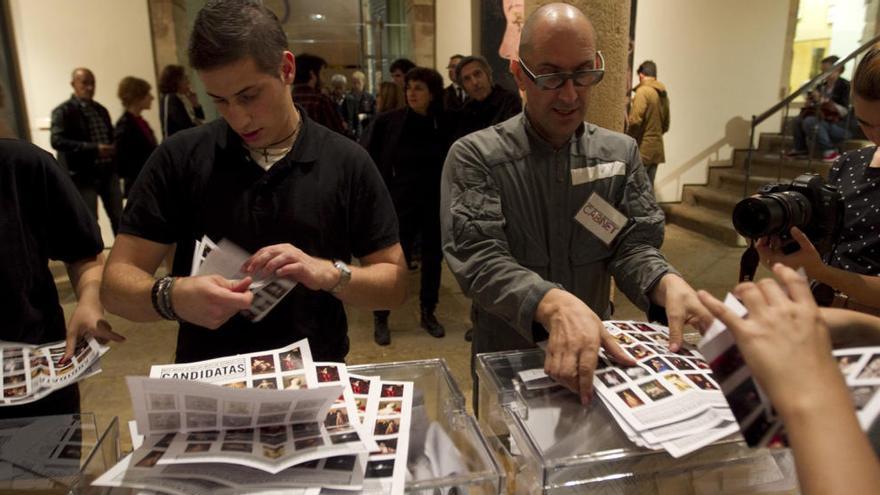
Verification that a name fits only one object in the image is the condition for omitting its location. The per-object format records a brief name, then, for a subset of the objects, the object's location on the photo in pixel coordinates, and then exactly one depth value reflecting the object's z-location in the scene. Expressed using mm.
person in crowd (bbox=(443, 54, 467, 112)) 5160
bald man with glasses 1414
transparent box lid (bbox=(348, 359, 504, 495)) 864
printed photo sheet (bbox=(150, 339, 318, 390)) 1013
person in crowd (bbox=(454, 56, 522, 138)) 4082
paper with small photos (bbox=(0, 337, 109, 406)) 1175
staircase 6484
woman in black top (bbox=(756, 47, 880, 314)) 1552
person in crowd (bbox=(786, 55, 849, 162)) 6285
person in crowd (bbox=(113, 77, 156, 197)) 4875
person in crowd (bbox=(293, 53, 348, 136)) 3824
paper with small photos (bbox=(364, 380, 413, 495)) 848
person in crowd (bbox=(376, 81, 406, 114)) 4926
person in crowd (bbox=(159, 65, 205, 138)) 4523
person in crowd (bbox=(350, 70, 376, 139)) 6554
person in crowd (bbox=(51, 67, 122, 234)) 4812
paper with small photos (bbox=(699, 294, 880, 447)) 639
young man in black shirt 1266
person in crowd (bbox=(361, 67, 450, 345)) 4035
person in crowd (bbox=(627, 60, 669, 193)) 6500
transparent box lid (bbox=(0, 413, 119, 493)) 944
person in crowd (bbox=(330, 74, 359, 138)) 6617
